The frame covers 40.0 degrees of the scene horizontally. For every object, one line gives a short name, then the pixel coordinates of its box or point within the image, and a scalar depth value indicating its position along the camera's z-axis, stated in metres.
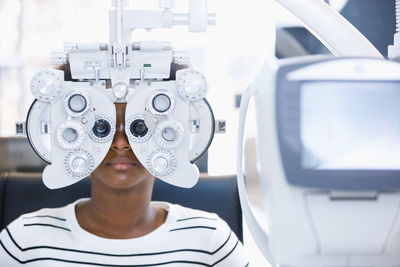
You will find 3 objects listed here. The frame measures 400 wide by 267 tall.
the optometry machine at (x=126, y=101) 0.78
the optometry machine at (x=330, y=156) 0.59
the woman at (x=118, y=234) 1.15
